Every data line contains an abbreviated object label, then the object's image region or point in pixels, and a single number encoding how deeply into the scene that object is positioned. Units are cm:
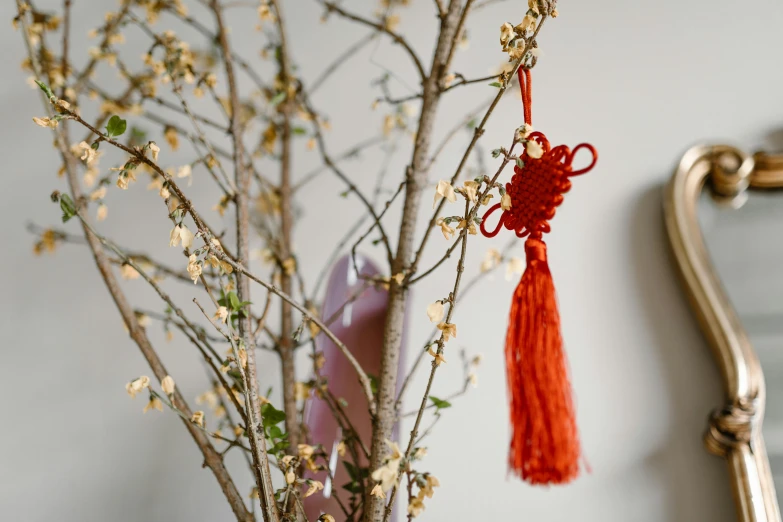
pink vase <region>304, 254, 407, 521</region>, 71
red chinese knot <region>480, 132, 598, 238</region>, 50
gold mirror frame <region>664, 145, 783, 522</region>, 68
